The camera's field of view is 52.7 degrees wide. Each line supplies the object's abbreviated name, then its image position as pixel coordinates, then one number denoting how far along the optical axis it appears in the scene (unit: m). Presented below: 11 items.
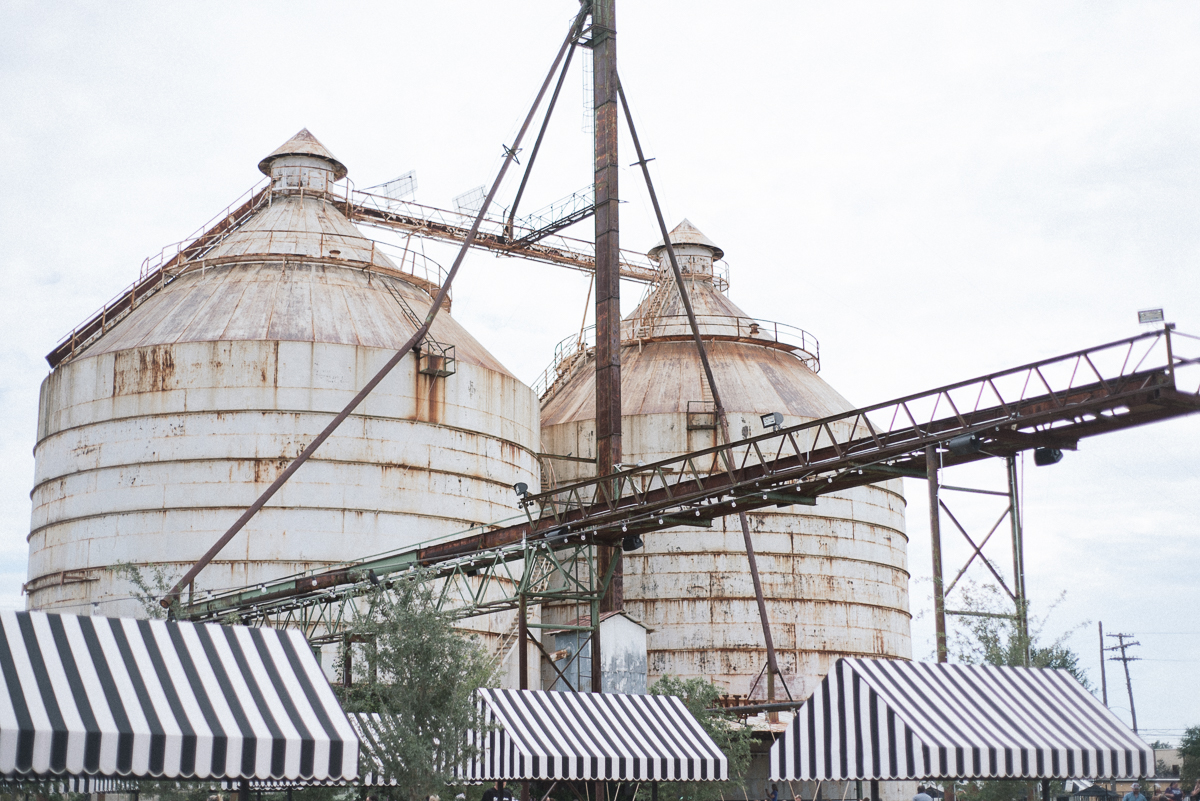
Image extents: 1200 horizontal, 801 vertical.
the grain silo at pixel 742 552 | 40.00
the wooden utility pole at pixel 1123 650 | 70.39
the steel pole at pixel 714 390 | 33.81
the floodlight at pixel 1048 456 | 21.36
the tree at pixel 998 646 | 20.89
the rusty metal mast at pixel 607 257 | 34.72
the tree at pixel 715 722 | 32.12
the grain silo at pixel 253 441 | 32.78
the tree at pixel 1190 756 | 52.03
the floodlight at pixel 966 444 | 21.17
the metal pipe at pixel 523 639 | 25.45
